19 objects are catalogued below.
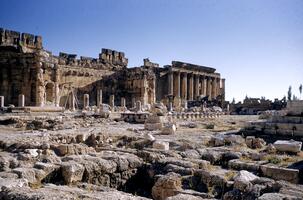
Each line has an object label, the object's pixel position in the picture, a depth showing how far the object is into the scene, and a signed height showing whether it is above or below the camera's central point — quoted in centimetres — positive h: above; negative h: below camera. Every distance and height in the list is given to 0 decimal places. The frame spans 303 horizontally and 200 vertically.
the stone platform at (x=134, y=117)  2567 -99
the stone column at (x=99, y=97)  3674 +119
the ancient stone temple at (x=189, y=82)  5488 +518
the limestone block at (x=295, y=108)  1516 -8
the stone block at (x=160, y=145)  1069 -146
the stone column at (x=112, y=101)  3559 +66
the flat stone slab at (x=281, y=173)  646 -155
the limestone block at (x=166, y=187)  611 -175
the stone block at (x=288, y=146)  917 -129
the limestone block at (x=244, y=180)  566 -152
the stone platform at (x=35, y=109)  2325 -26
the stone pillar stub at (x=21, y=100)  2690 +52
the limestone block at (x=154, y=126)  1936 -136
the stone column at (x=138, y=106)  3440 +3
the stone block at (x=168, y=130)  1677 -140
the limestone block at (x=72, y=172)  634 -148
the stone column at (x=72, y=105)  3099 +7
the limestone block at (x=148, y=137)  1265 -142
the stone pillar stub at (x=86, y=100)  3375 +73
